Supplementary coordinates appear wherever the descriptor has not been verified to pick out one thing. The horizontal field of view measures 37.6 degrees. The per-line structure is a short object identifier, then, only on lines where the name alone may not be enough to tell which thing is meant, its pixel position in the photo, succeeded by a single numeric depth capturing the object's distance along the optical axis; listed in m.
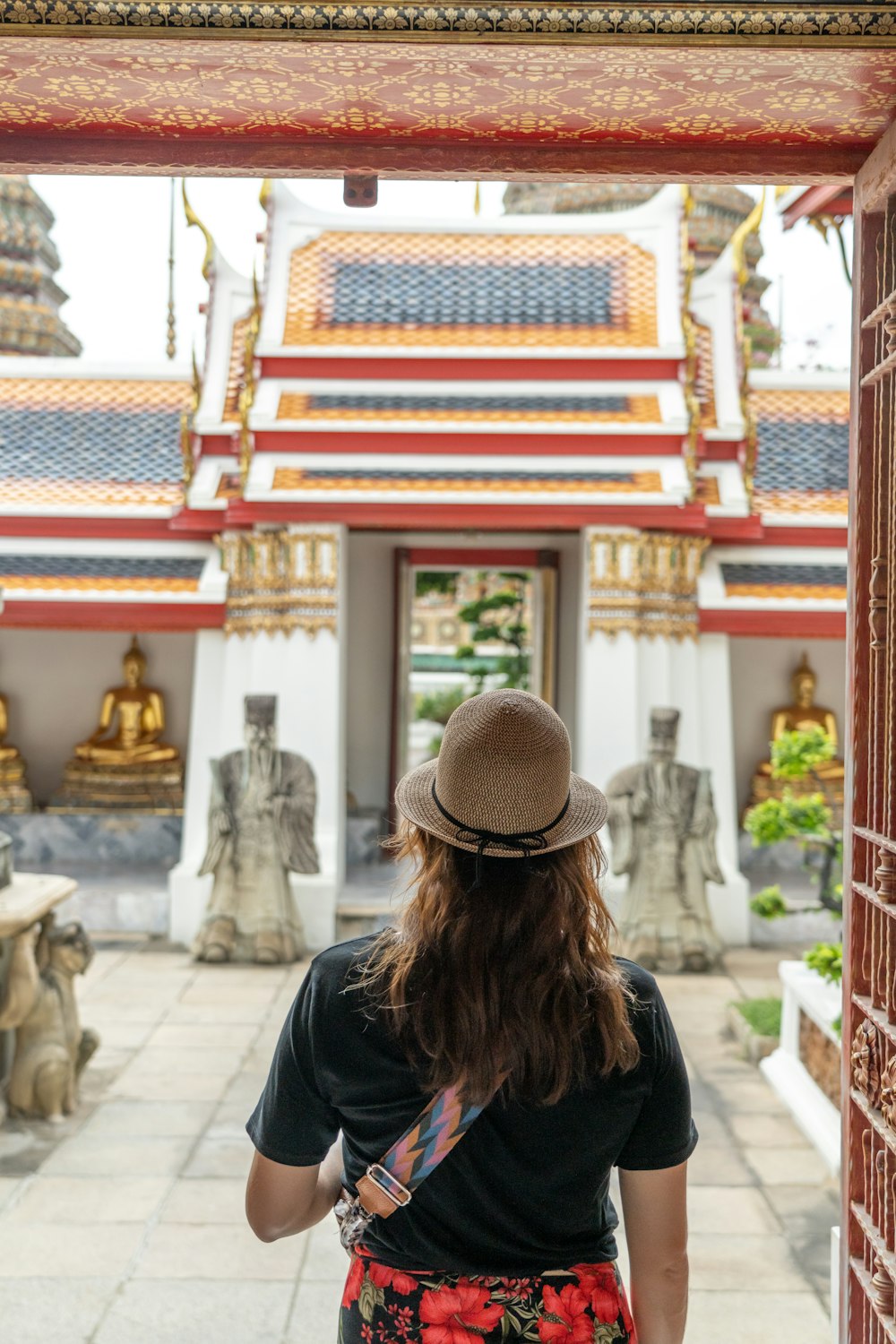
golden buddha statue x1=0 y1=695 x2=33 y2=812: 9.91
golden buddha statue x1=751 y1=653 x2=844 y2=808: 9.84
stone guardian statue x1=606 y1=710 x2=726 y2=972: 8.01
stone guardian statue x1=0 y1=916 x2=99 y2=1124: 5.27
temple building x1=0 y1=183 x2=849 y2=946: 8.76
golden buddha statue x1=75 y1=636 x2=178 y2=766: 10.06
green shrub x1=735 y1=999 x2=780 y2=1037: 6.51
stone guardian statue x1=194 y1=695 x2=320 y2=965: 8.06
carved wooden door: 2.57
